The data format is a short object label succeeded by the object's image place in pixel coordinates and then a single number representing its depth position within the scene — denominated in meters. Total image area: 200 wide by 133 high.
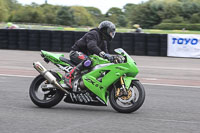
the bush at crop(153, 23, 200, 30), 57.56
